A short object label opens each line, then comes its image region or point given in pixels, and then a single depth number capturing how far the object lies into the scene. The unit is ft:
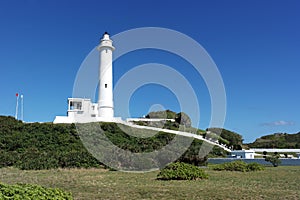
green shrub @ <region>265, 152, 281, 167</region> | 77.00
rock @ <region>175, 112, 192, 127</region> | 169.07
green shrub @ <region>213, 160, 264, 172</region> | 59.62
